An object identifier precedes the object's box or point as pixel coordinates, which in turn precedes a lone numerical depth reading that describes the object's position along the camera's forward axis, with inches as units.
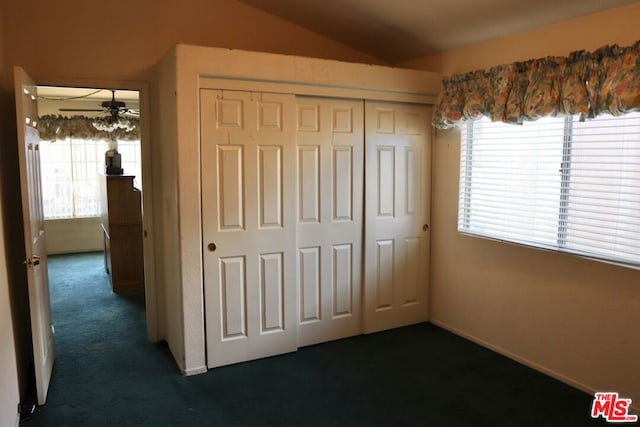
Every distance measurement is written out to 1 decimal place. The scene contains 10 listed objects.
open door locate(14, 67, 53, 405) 101.3
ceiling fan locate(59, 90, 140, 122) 217.7
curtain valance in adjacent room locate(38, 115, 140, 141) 272.4
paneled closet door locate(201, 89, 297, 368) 122.1
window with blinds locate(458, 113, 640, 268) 102.5
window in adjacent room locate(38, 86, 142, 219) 277.4
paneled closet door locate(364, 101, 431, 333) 146.3
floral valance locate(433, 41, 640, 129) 95.3
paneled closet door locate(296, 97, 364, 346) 135.8
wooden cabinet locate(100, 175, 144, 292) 206.4
